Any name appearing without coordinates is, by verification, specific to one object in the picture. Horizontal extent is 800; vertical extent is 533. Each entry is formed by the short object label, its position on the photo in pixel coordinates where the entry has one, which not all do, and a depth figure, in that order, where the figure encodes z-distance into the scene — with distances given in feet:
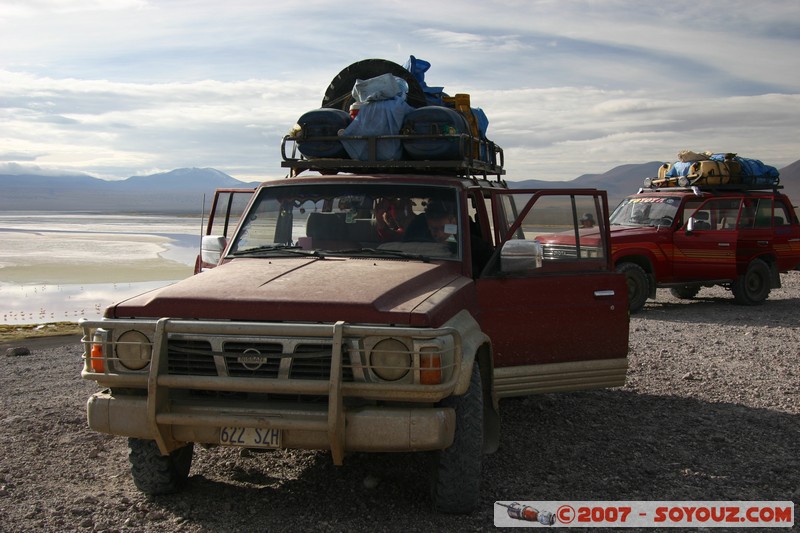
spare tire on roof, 26.45
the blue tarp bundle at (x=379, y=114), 22.34
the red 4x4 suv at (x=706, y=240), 46.24
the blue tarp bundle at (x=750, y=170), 51.62
